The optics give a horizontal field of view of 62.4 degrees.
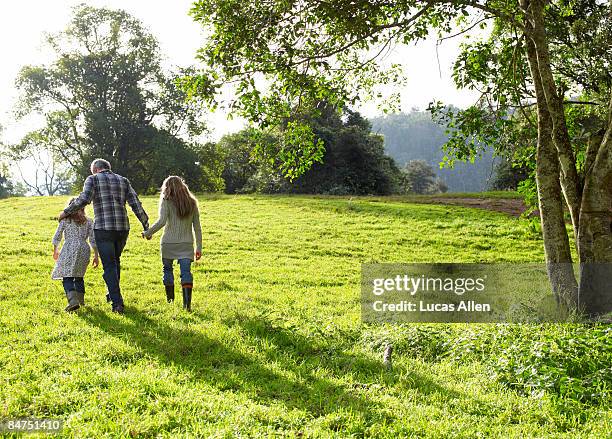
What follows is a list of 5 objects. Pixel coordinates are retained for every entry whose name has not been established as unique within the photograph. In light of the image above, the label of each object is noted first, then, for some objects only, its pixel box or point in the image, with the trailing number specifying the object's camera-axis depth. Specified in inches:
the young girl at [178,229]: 354.9
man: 341.7
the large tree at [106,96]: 1909.4
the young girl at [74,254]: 350.3
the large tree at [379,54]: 325.4
